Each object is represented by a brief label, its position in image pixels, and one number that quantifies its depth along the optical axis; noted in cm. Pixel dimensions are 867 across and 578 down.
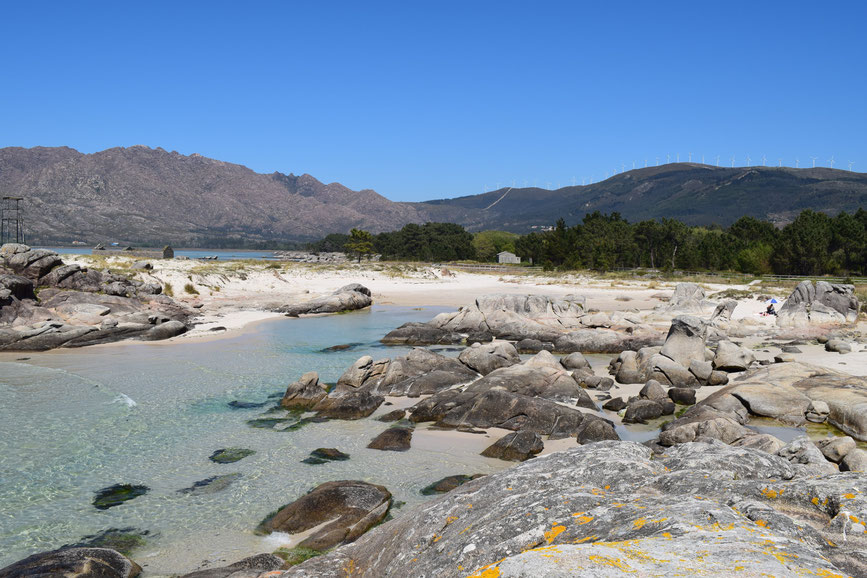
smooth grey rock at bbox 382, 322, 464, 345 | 3400
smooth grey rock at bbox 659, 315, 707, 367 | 2395
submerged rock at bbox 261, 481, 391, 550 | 1035
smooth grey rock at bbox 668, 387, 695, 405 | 1917
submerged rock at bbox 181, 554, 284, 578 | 848
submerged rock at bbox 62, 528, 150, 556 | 1020
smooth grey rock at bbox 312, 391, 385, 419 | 1859
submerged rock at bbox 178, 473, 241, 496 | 1262
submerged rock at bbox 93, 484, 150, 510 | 1203
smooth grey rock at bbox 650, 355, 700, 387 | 2147
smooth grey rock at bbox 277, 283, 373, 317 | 4756
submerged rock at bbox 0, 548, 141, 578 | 827
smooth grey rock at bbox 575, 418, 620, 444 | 1550
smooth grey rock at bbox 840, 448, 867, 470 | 1131
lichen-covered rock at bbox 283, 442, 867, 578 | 405
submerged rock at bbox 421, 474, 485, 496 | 1246
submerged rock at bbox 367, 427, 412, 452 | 1545
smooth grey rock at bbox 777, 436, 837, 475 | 1050
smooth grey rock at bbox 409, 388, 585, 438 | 1662
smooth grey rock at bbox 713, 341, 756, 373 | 2359
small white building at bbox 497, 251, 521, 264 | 12719
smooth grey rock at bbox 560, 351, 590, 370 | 2467
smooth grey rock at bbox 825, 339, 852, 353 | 2623
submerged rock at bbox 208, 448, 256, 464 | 1452
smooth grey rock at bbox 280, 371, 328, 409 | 1977
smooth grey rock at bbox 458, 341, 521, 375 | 2384
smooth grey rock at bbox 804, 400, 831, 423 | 1642
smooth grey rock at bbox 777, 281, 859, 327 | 3497
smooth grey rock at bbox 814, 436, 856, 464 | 1262
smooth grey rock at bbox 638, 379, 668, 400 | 1928
